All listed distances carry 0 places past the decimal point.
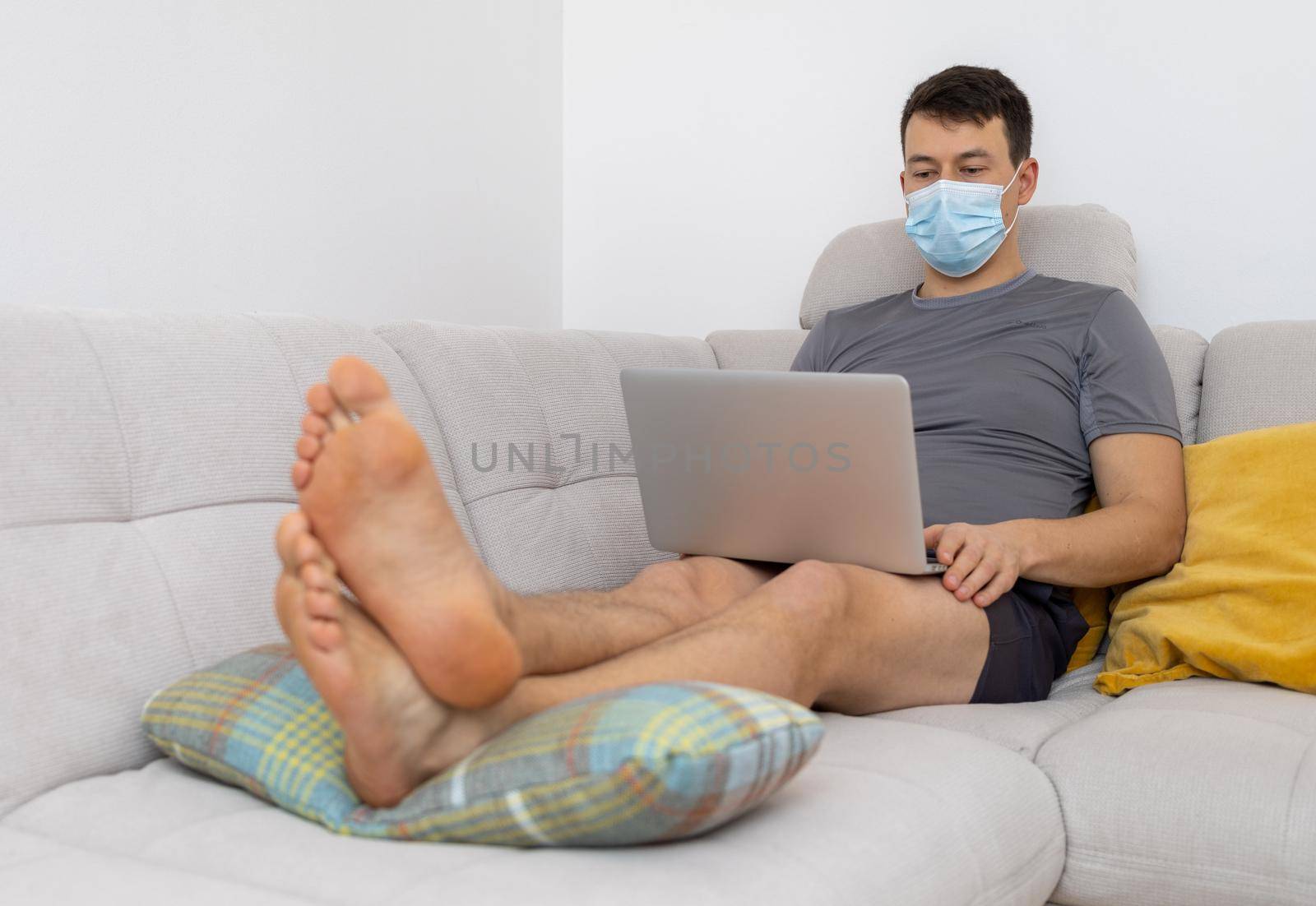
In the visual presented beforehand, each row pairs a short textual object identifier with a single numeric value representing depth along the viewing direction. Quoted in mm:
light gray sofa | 892
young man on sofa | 914
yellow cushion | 1478
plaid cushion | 858
